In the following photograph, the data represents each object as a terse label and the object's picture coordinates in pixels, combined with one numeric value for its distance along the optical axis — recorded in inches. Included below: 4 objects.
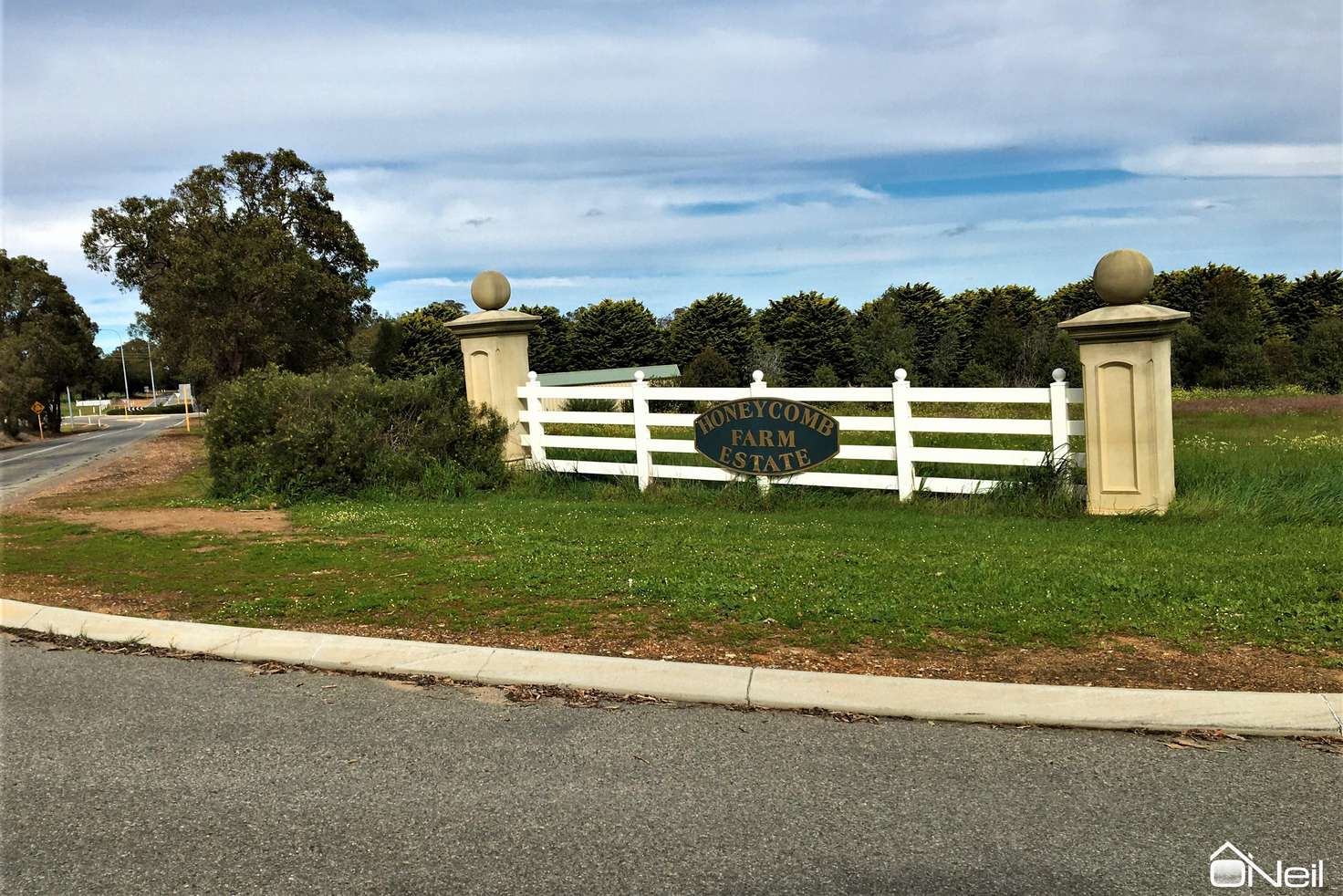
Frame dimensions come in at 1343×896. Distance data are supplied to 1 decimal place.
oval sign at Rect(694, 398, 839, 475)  453.4
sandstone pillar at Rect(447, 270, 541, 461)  559.5
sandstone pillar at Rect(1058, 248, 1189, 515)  372.5
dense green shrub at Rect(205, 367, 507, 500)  511.5
